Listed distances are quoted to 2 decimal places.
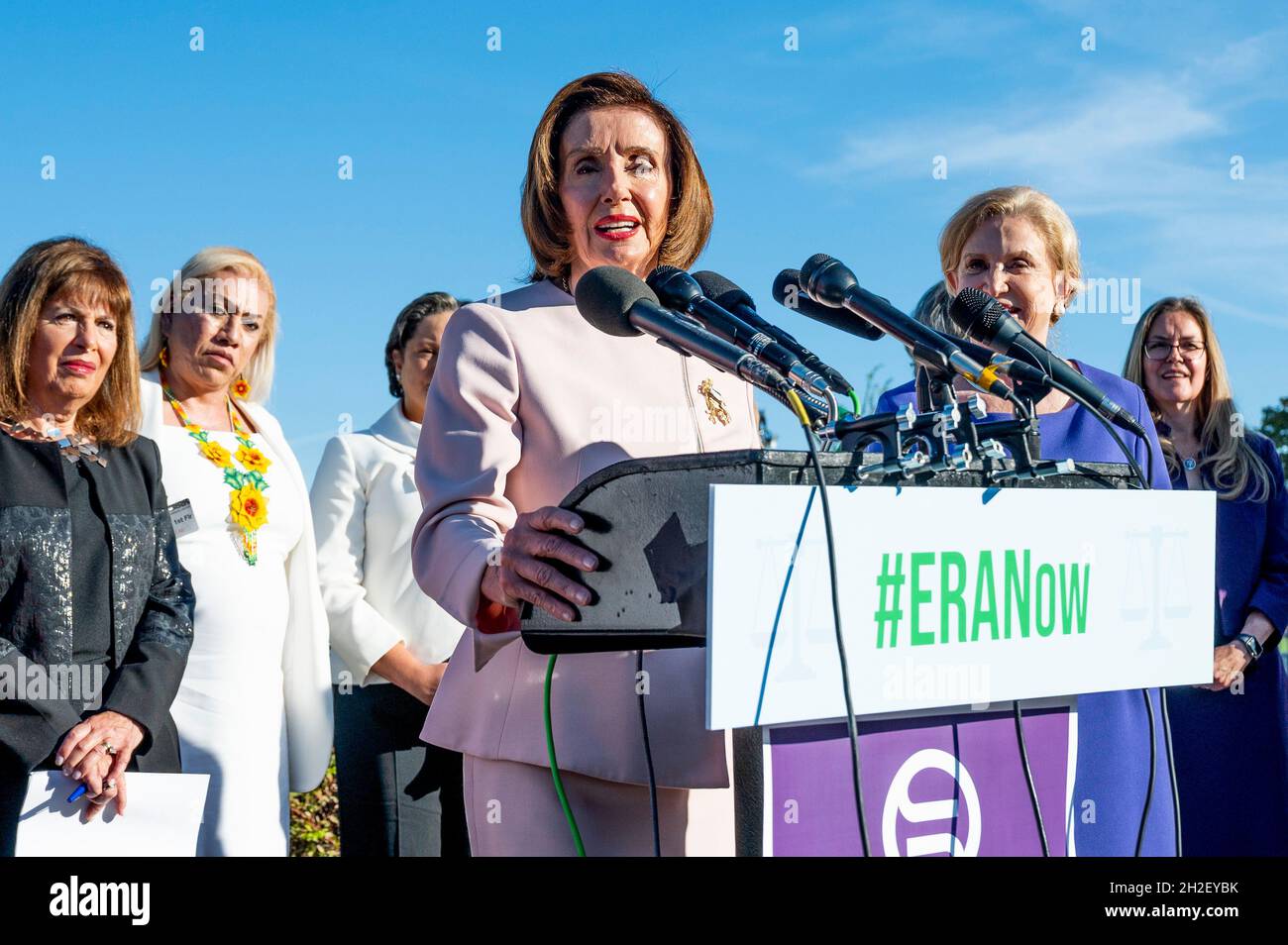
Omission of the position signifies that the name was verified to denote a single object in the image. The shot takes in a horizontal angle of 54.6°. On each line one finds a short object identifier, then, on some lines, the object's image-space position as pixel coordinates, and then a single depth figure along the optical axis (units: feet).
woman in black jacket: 8.66
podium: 4.37
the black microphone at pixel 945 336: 5.55
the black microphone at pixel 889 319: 5.36
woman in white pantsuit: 10.78
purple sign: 4.86
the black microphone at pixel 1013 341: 5.86
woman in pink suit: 5.81
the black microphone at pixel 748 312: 5.07
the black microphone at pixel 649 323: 4.84
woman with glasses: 13.30
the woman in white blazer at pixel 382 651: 12.89
